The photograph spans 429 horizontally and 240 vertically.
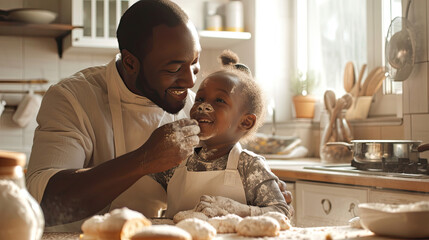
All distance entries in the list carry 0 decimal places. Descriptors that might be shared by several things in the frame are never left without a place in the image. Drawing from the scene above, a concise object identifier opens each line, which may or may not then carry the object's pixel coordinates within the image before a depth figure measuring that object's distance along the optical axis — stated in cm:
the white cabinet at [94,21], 333
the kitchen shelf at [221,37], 360
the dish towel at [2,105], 334
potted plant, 353
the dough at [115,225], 77
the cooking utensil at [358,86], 310
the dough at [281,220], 95
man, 129
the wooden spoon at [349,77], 319
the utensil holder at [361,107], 305
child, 138
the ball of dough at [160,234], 73
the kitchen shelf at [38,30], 326
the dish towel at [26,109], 340
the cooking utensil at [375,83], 301
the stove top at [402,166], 201
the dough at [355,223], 93
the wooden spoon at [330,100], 297
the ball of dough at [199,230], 79
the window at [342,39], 304
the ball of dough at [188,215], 112
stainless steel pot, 202
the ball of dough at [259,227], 85
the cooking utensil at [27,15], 322
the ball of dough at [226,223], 92
